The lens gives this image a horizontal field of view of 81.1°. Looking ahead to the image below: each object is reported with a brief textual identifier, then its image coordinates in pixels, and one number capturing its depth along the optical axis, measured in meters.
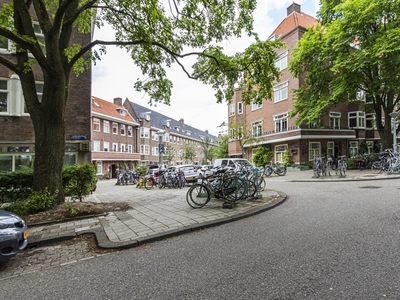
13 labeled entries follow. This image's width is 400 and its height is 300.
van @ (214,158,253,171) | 18.25
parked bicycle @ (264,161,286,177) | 20.39
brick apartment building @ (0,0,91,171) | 13.00
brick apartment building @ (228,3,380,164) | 25.11
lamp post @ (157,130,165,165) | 16.93
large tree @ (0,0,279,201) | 7.06
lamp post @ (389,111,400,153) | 16.03
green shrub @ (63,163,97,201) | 8.84
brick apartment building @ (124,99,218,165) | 44.84
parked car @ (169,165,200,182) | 19.46
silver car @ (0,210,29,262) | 3.56
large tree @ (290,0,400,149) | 16.14
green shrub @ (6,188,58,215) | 6.72
